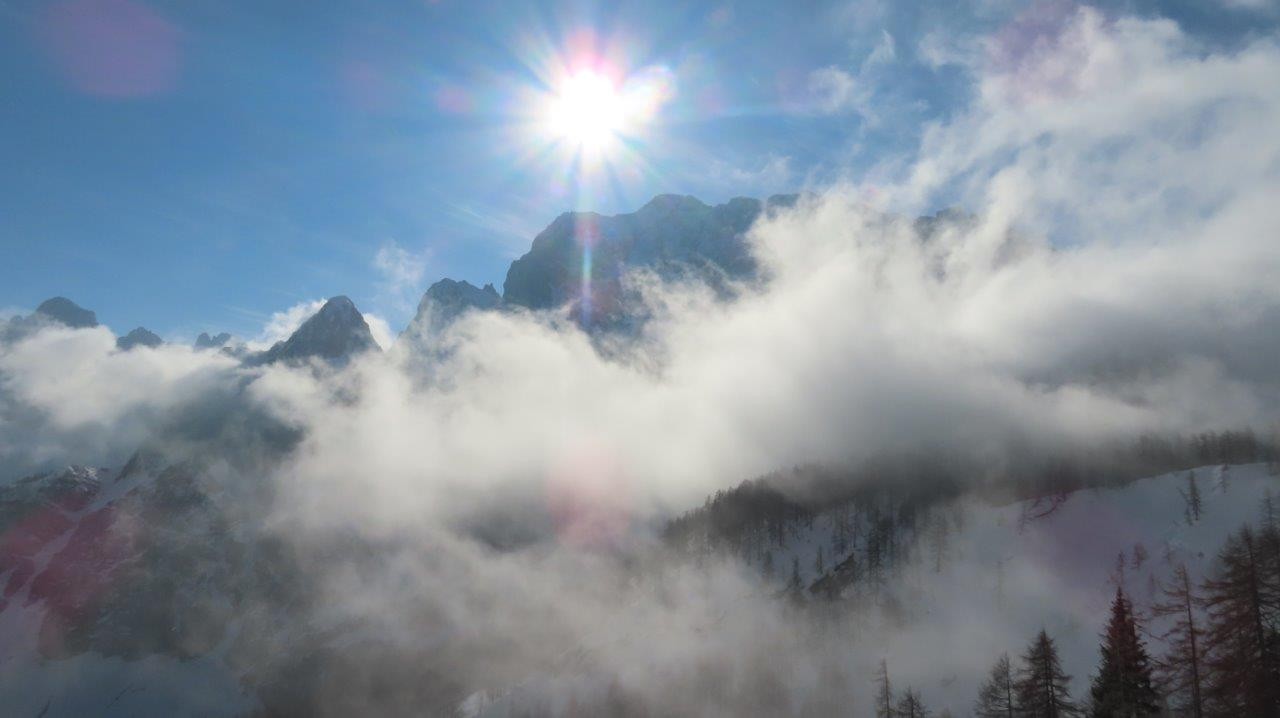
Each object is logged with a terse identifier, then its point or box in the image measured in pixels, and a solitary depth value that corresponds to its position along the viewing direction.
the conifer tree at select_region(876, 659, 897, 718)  78.76
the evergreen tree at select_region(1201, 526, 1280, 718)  43.41
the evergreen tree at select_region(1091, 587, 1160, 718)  55.03
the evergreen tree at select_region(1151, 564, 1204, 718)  49.56
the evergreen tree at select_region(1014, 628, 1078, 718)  63.53
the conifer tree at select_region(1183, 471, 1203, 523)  159.88
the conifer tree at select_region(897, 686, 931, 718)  81.93
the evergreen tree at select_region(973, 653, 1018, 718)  71.00
